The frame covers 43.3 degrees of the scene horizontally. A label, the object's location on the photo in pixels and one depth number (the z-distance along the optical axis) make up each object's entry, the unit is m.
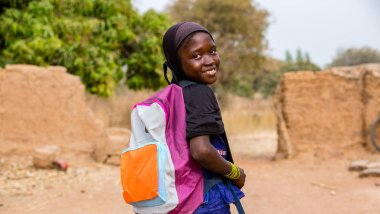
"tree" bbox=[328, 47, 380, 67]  30.44
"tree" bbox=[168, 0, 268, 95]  20.30
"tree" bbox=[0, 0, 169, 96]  9.01
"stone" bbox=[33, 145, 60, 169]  6.80
